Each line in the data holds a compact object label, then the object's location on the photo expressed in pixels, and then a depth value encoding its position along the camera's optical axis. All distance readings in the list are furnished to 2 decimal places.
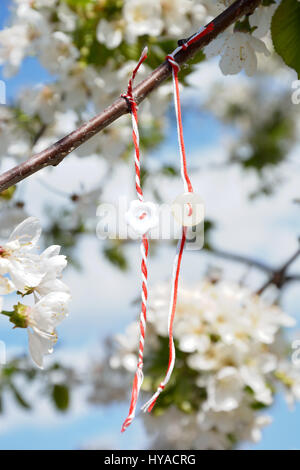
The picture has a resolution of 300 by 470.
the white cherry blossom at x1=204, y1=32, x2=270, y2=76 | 0.76
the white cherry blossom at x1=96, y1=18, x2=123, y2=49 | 0.96
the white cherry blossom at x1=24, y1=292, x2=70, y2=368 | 0.72
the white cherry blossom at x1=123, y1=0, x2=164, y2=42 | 0.94
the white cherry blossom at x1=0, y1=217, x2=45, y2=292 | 0.71
